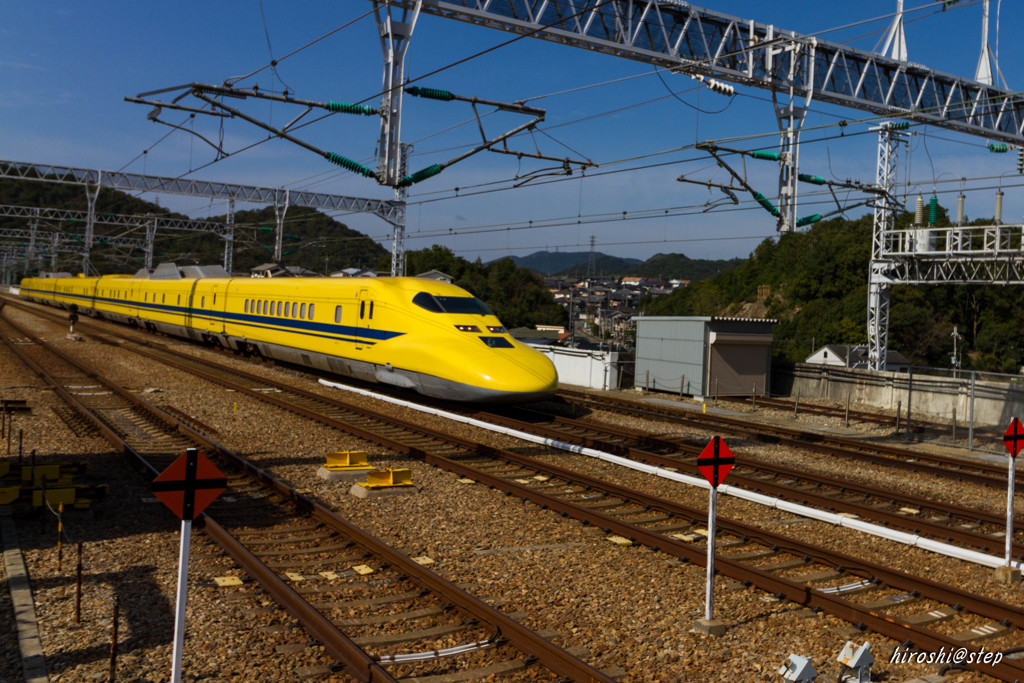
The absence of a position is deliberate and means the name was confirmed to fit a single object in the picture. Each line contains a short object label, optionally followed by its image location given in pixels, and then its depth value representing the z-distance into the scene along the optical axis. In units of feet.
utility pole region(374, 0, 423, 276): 53.93
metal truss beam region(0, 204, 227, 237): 181.85
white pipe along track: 28.53
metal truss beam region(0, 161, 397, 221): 159.43
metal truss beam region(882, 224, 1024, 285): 89.86
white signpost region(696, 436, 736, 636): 23.15
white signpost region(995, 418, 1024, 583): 27.09
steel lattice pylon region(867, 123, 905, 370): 101.14
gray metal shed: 82.99
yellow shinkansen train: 56.34
